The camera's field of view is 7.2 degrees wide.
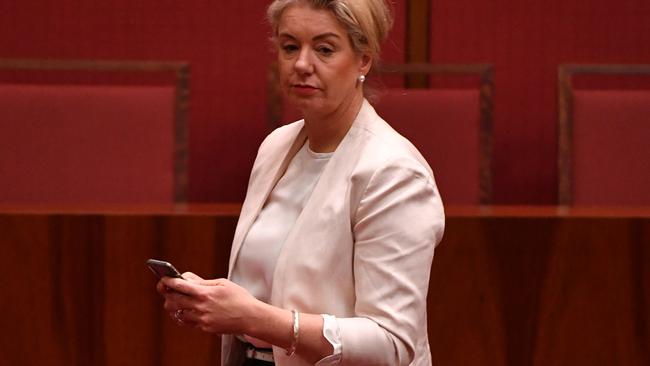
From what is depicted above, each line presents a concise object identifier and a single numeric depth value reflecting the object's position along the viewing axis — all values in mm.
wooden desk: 10101
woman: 9188
